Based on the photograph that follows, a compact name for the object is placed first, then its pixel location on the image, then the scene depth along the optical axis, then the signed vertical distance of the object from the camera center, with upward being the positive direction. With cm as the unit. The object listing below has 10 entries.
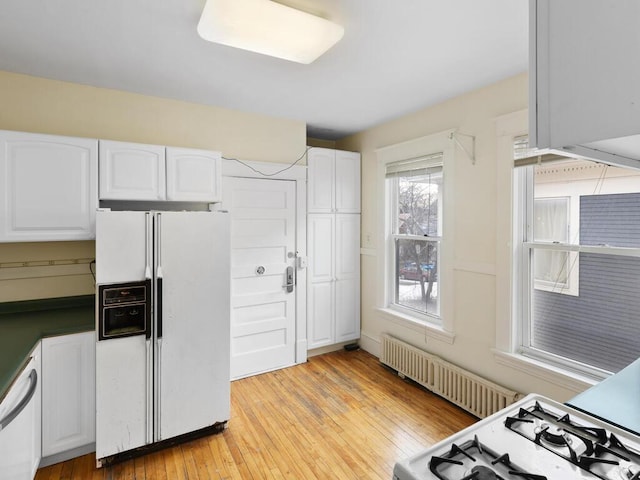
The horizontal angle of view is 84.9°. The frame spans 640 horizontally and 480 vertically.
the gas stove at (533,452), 102 -68
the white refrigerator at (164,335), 218 -65
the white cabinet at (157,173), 254 +50
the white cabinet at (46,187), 225 +34
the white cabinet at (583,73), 46 +24
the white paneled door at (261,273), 333 -34
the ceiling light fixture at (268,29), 159 +104
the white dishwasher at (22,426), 153 -93
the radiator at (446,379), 255 -116
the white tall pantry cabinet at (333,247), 381 -9
